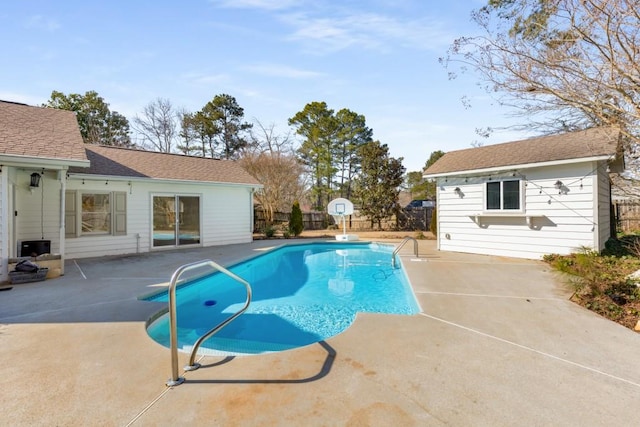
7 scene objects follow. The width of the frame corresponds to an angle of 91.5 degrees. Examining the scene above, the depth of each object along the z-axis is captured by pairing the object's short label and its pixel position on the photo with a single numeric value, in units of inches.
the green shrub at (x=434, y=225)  588.6
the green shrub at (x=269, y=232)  601.6
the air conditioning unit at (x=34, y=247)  294.8
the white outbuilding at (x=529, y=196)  316.5
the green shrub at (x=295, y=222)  622.8
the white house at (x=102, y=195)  273.4
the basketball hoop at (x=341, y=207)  581.0
